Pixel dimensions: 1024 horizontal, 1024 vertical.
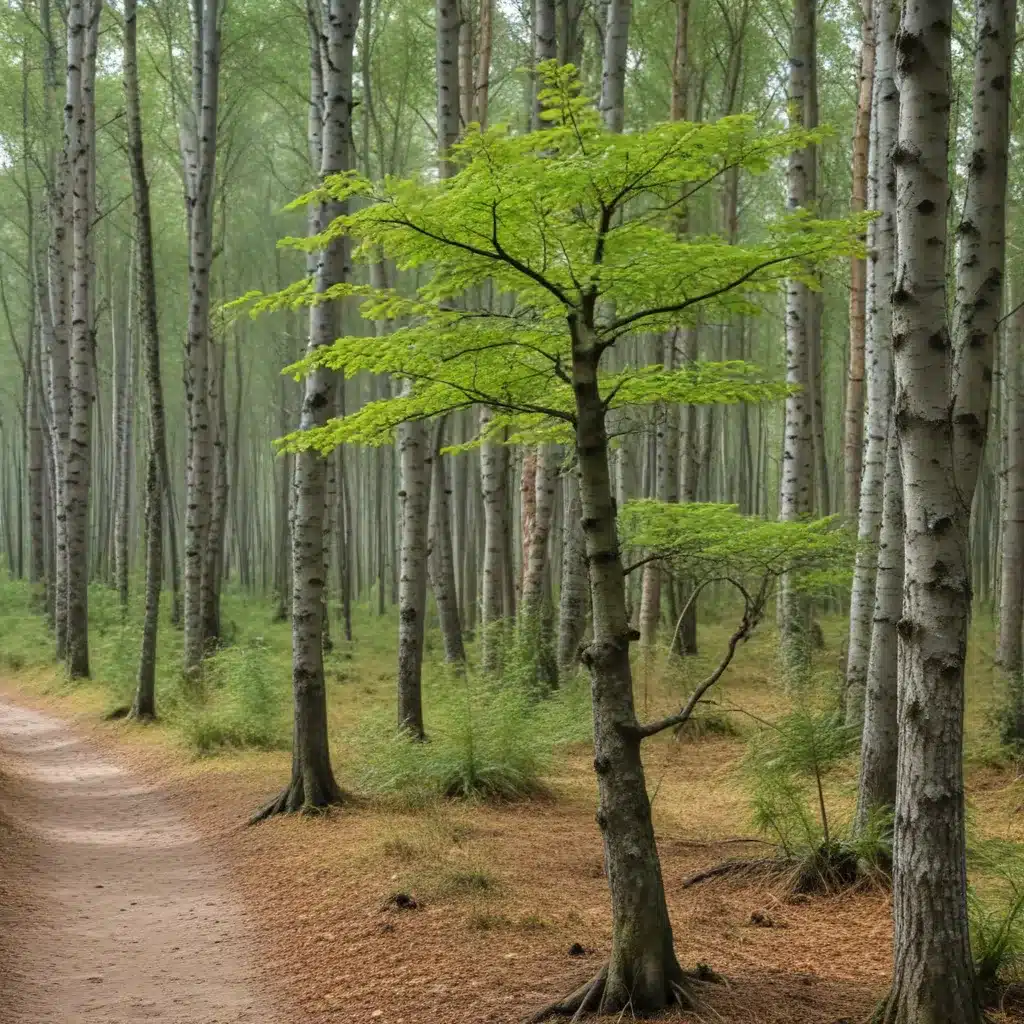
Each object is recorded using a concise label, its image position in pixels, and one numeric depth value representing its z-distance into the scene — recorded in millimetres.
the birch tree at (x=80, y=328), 15055
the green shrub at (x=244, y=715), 10875
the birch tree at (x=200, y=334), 13414
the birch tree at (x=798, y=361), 11414
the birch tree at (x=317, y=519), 8086
